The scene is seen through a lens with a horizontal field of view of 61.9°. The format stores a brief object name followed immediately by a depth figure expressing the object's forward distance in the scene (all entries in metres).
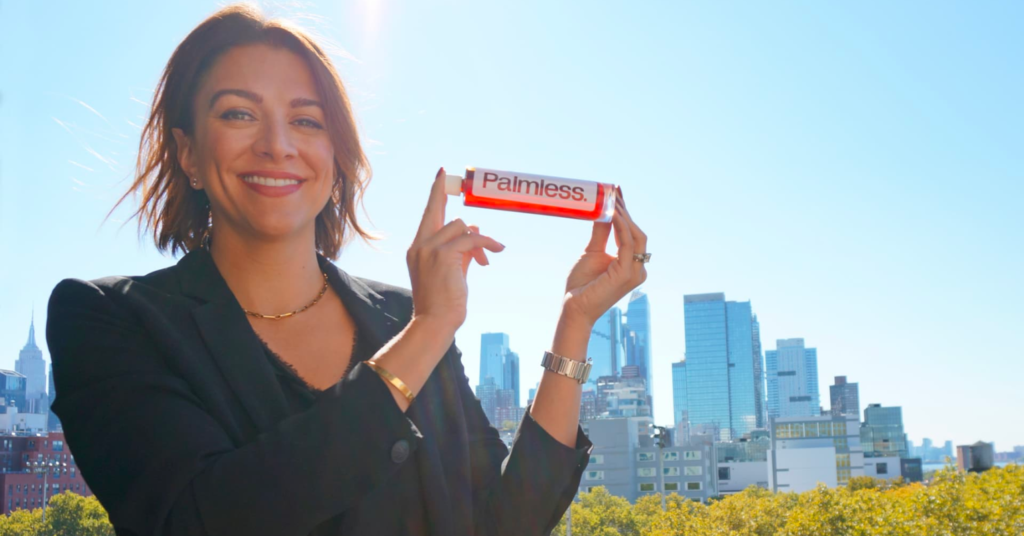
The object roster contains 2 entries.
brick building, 57.81
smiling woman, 1.08
